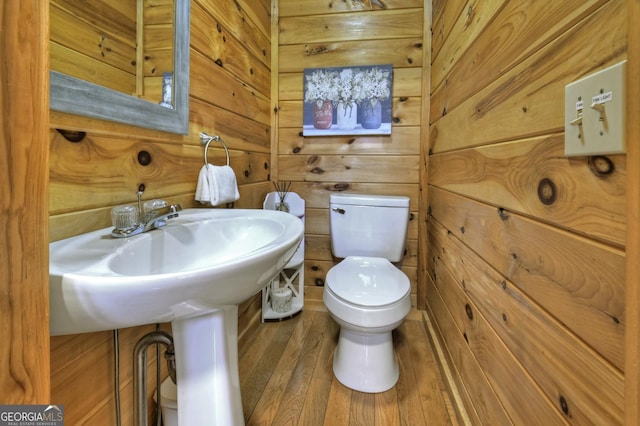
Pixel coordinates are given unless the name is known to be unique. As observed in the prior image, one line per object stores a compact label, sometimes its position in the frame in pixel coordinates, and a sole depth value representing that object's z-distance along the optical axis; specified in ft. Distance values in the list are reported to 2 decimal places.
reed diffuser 6.23
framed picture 6.27
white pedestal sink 1.50
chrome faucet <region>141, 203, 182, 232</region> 2.67
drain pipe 2.71
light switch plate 1.45
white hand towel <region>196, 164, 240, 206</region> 3.96
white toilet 4.22
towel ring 4.19
